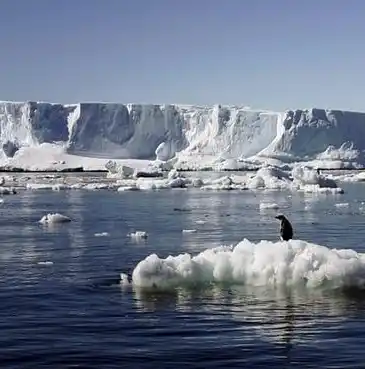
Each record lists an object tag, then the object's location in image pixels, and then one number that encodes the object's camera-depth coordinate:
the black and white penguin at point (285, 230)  16.41
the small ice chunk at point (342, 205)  33.84
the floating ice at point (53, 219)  26.05
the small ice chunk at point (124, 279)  13.34
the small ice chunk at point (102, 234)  22.14
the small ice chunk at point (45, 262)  16.12
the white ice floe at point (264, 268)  12.59
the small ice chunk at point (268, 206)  32.79
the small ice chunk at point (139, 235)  21.42
